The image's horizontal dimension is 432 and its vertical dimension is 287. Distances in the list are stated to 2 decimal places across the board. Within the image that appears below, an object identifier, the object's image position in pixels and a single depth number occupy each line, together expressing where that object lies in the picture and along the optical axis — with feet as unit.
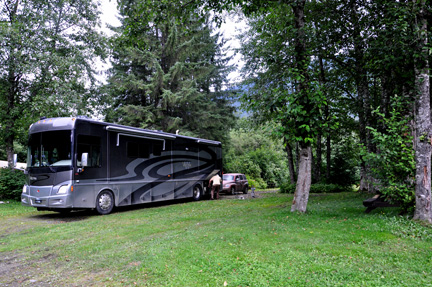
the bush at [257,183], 103.04
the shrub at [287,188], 68.47
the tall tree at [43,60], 50.42
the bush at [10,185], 52.26
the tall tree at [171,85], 76.28
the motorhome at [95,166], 34.47
